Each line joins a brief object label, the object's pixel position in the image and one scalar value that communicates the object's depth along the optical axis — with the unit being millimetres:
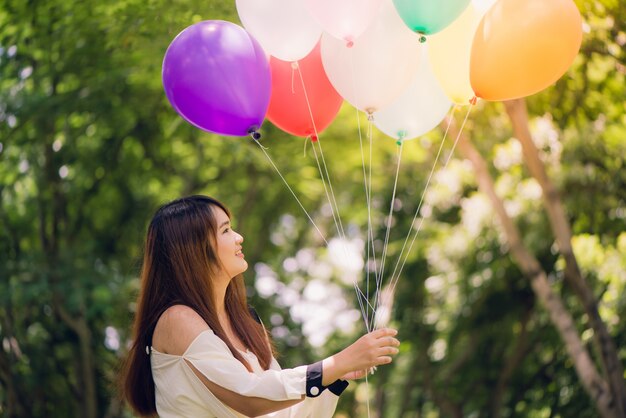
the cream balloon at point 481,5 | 4117
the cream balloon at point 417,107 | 4293
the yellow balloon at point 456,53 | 4055
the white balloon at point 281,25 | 3861
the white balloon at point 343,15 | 3750
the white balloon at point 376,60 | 3957
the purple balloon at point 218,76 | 3678
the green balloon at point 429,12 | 3678
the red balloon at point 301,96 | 4105
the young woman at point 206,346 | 2742
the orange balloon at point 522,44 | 3699
